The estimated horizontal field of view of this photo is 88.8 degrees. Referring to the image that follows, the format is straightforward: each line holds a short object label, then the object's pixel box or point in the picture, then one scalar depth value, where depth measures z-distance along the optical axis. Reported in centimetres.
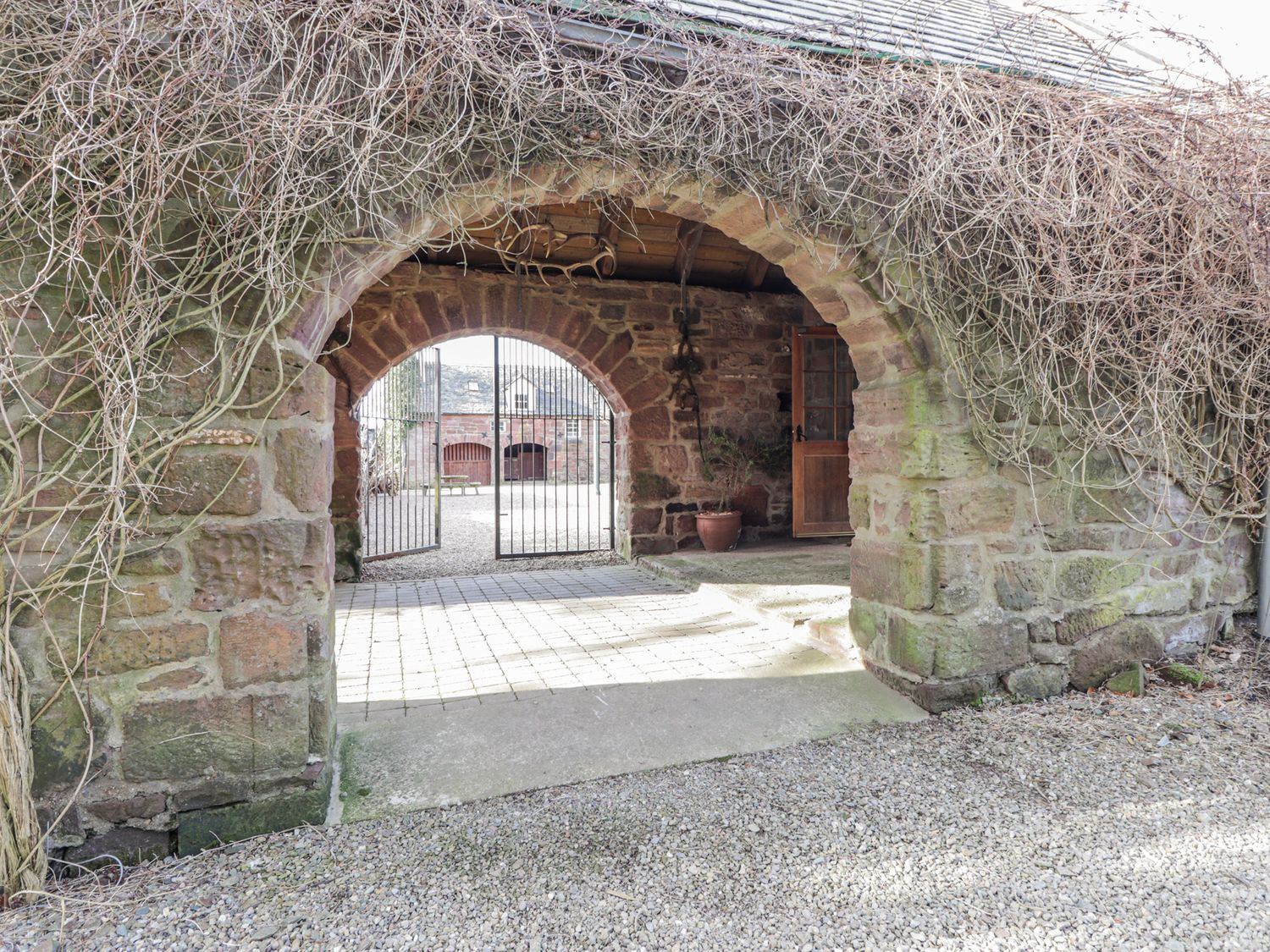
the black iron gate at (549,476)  700
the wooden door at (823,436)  602
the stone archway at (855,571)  173
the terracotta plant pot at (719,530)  594
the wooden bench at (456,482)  1819
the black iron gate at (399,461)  725
